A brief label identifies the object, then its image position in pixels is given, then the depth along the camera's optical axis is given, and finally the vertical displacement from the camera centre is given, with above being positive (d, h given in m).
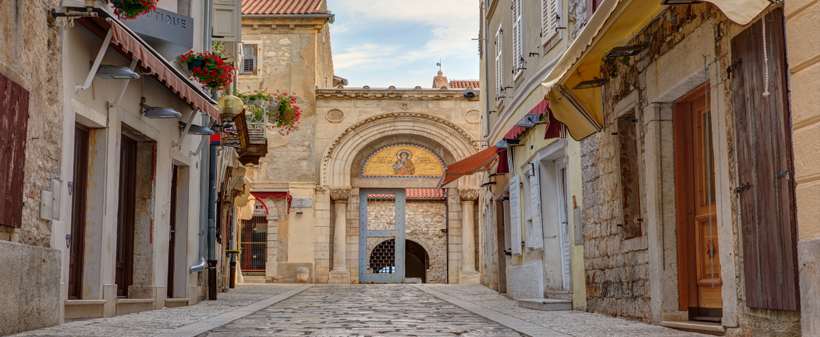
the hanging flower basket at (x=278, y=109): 17.95 +3.23
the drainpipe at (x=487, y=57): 18.98 +4.54
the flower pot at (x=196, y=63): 11.60 +2.72
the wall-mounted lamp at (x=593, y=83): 9.05 +1.88
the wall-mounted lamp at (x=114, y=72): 8.59 +1.92
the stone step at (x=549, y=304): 10.48 -0.65
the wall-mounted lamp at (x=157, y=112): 10.45 +1.83
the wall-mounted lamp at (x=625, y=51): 7.98 +1.97
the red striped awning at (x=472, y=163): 15.03 +1.65
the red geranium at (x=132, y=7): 8.38 +2.55
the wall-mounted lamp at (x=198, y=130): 12.12 +1.86
